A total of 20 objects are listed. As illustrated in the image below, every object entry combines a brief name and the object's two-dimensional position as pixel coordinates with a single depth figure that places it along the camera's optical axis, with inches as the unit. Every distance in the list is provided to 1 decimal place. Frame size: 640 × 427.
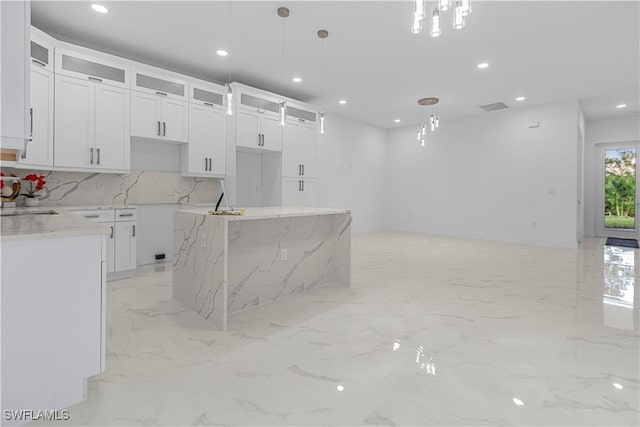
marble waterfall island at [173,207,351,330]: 105.7
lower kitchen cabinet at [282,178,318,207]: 237.8
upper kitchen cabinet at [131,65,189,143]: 170.9
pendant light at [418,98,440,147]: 222.5
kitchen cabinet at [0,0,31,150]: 54.5
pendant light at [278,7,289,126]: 130.4
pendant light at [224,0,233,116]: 117.5
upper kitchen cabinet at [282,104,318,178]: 237.3
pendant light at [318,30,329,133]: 138.9
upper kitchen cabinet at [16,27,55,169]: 136.3
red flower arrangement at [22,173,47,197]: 140.0
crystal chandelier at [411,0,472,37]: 77.9
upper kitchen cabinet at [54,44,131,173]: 148.1
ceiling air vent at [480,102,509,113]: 271.0
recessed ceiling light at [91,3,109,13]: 132.1
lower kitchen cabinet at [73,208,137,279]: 154.8
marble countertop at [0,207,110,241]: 57.0
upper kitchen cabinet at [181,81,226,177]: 193.3
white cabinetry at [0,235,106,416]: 57.6
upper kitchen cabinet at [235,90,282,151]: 207.5
